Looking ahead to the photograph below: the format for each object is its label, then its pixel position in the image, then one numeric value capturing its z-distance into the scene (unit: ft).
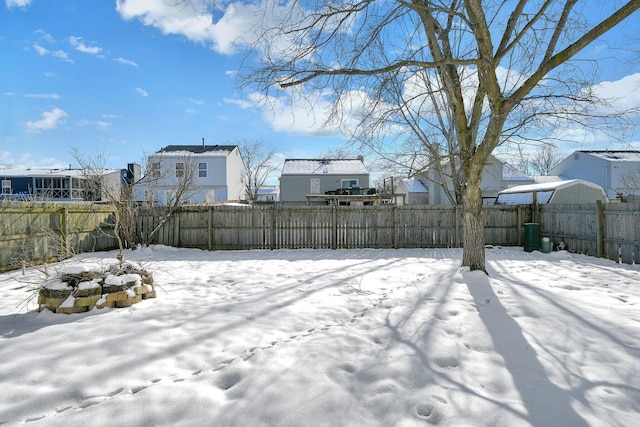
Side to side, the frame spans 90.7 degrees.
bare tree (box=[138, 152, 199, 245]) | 34.01
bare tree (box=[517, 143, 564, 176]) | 118.83
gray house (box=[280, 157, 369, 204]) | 83.61
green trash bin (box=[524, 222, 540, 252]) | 32.50
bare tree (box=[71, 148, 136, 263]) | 30.21
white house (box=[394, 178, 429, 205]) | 96.02
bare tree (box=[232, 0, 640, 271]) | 16.10
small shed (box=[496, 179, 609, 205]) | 47.62
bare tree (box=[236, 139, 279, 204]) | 104.94
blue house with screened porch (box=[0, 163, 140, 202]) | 82.17
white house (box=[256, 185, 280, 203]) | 132.57
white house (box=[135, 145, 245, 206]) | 75.25
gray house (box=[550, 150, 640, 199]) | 80.33
